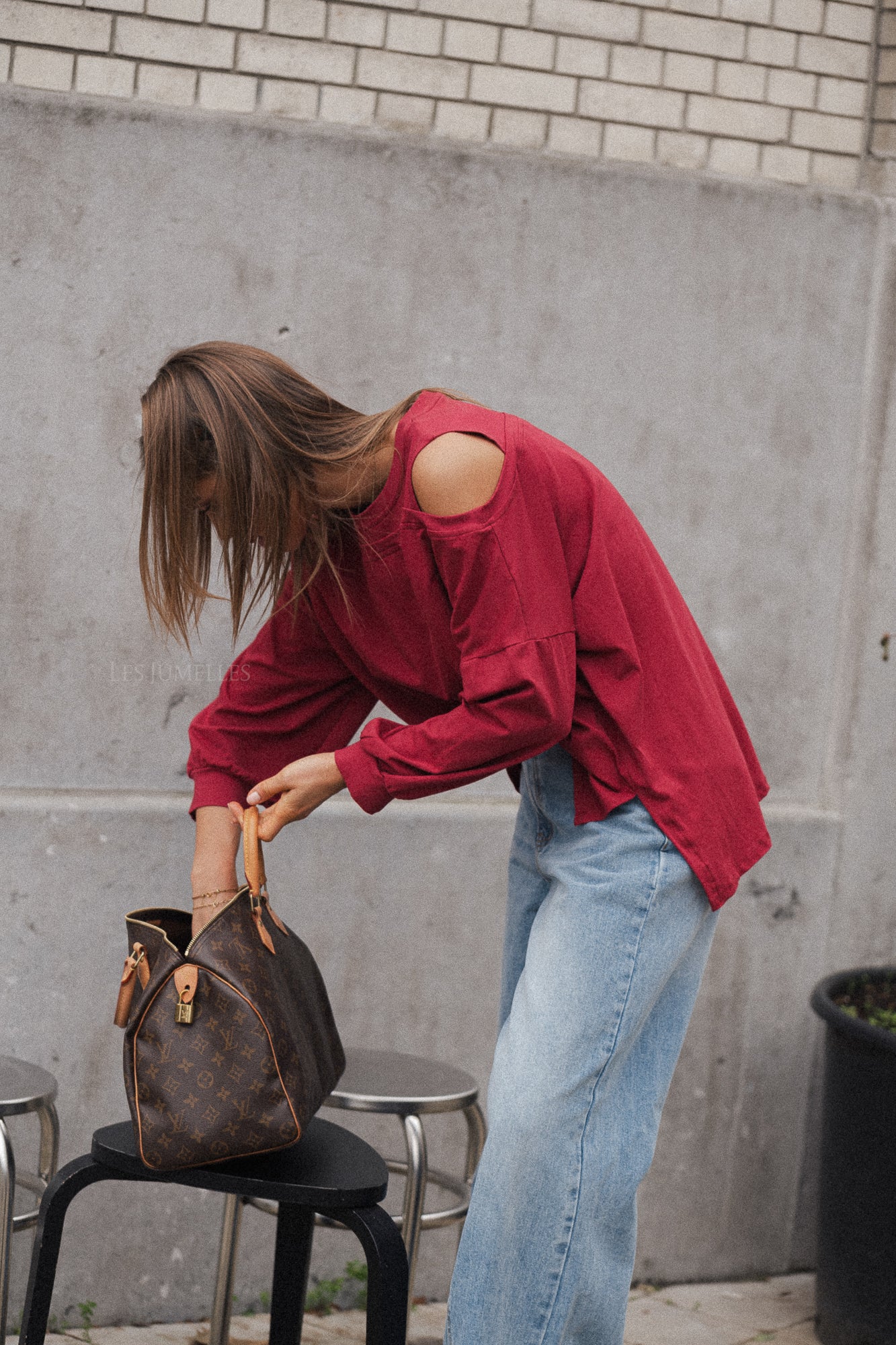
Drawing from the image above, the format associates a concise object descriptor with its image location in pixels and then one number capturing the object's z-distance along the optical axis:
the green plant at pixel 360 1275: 3.44
